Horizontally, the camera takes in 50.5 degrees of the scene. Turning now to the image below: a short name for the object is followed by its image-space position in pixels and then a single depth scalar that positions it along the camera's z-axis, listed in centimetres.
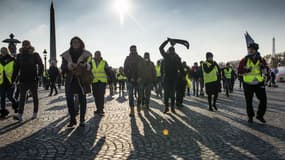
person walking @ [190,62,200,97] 1608
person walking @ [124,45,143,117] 867
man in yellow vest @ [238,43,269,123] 714
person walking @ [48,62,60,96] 1752
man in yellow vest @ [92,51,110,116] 885
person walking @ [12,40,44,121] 765
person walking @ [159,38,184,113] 895
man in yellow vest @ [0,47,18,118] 837
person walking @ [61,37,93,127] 648
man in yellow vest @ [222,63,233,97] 1638
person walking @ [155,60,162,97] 1492
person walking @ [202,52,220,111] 963
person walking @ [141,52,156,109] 1017
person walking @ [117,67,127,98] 1829
